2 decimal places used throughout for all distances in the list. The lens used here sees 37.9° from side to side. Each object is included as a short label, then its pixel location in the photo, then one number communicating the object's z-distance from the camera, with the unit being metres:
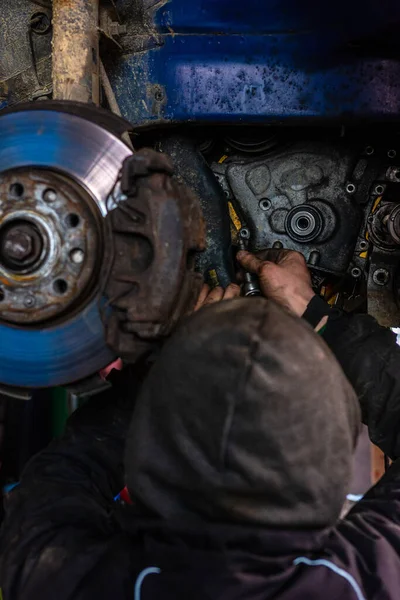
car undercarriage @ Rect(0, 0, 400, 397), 0.77
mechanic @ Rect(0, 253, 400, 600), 0.53
